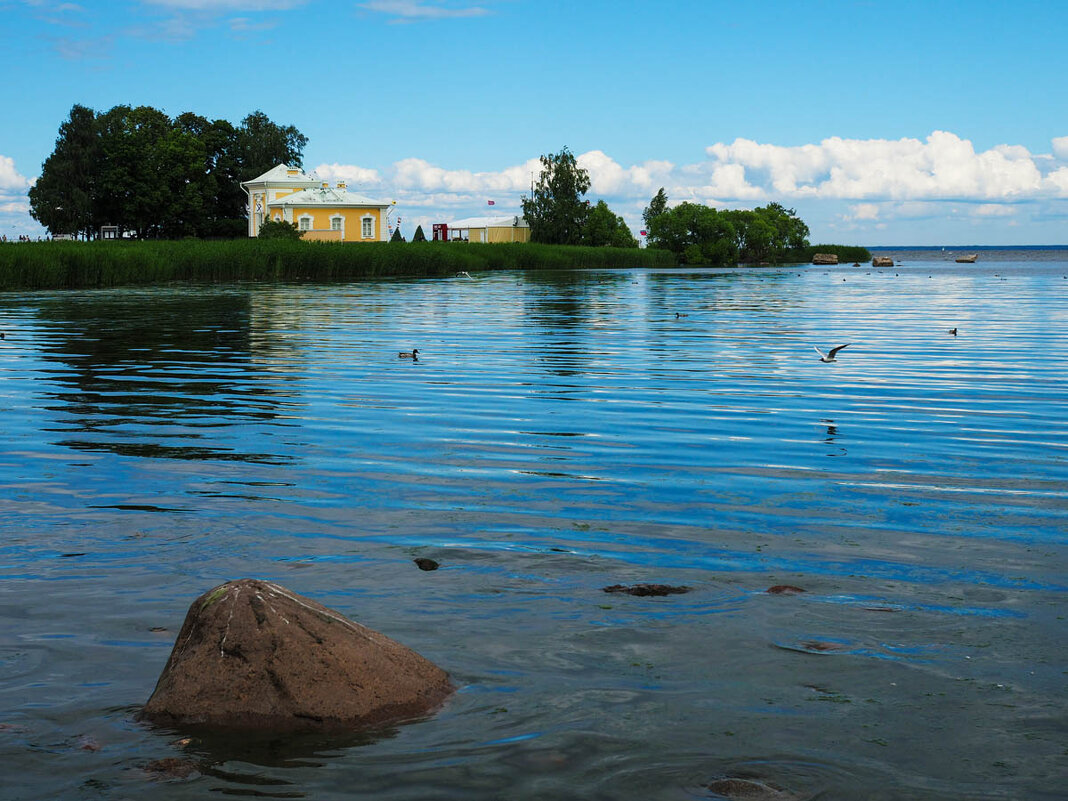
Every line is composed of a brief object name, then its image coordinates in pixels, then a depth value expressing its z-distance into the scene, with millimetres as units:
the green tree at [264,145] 108062
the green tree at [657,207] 156875
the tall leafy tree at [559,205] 123750
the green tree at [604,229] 123750
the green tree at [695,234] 144000
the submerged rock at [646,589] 6633
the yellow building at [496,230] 129125
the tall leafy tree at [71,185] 98875
